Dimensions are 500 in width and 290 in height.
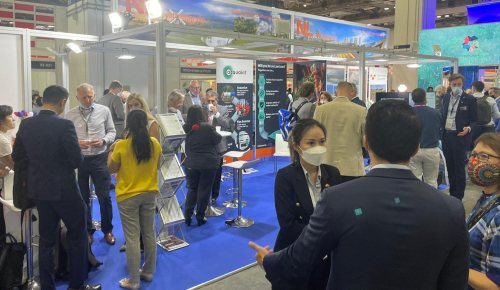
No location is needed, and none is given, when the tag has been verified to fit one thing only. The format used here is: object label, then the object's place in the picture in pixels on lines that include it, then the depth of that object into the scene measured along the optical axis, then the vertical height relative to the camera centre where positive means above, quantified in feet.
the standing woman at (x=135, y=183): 10.28 -1.95
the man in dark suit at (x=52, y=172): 9.23 -1.52
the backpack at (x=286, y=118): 16.43 -0.71
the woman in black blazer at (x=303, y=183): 6.64 -1.29
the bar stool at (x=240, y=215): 16.07 -4.23
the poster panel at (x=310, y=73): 29.71 +2.05
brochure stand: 12.89 -2.43
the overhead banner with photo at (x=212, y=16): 23.94 +5.22
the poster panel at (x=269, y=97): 27.61 +0.38
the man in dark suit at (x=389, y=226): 3.49 -1.00
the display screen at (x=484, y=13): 33.53 +7.16
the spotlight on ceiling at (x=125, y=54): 19.01 +2.15
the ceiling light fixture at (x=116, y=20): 16.01 +3.02
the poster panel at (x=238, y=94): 25.75 +0.48
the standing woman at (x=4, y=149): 10.59 -1.15
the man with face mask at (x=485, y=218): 4.61 -1.30
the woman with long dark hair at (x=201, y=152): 15.33 -1.75
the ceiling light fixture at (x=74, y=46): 16.15 +2.05
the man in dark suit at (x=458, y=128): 18.15 -1.02
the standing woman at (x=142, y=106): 12.71 -0.12
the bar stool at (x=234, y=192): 18.65 -4.15
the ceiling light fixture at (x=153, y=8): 14.10 +3.03
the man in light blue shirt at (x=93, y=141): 13.17 -1.19
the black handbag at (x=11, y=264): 10.12 -3.79
